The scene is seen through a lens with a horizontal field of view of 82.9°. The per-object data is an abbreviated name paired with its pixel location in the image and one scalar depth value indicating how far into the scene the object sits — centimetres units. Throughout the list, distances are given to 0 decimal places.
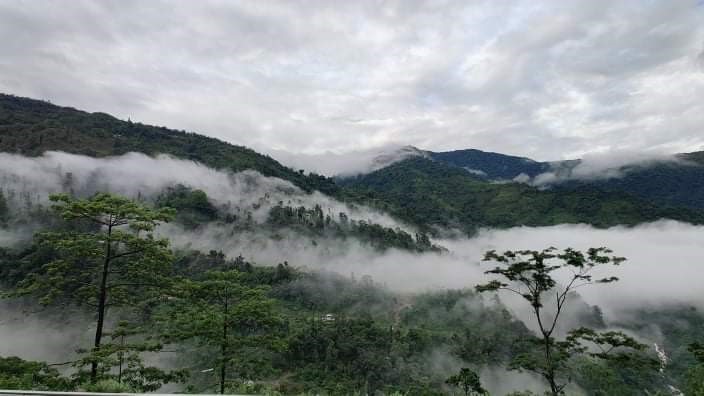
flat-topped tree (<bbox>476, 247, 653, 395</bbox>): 1534
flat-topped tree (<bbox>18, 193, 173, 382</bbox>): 1248
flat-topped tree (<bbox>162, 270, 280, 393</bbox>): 1384
